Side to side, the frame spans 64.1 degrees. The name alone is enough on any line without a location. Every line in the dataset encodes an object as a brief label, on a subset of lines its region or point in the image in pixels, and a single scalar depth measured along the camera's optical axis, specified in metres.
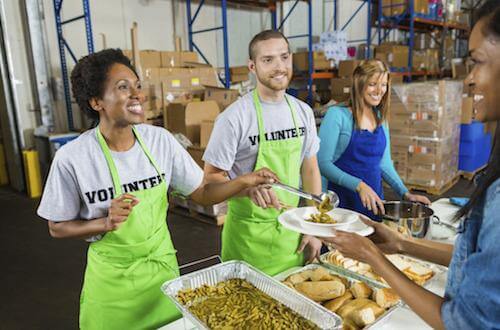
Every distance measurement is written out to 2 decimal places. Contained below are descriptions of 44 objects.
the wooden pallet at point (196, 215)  4.58
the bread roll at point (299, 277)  1.46
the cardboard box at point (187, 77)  5.49
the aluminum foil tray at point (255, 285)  1.14
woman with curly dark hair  1.41
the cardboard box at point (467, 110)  5.89
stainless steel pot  1.67
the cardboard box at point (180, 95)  5.37
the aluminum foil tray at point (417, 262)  1.42
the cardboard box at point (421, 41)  9.34
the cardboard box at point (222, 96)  5.58
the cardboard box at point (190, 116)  4.93
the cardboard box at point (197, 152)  4.64
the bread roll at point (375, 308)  1.25
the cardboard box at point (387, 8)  8.51
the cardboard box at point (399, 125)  5.41
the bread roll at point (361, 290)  1.35
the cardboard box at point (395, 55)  8.21
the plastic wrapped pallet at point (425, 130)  5.14
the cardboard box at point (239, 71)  6.87
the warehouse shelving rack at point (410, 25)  8.26
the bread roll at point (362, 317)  1.19
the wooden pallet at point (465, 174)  6.16
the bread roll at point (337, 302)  1.30
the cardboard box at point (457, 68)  8.77
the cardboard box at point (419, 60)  8.71
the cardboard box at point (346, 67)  6.95
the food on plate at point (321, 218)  1.49
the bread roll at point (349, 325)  1.19
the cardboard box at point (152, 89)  5.29
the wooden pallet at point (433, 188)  5.37
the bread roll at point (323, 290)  1.34
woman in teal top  2.38
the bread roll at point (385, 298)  1.29
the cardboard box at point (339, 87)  6.91
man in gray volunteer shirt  1.87
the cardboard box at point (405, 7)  8.25
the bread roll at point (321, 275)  1.44
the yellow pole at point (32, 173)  5.61
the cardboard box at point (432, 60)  9.00
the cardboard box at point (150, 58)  5.59
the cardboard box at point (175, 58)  5.88
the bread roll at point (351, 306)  1.24
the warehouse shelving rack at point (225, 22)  6.19
